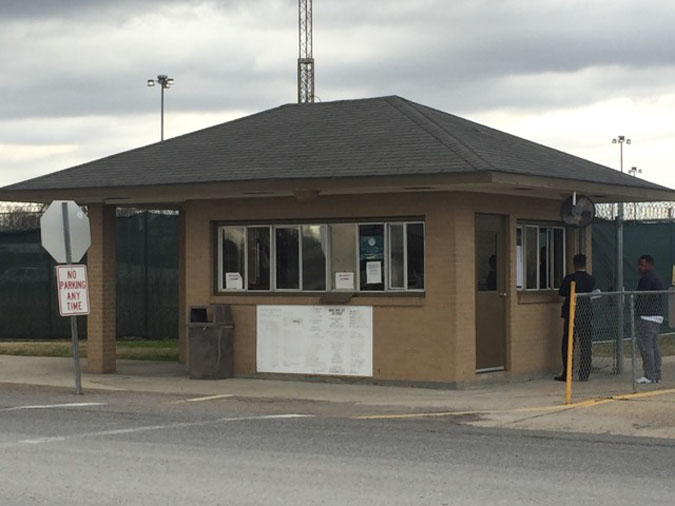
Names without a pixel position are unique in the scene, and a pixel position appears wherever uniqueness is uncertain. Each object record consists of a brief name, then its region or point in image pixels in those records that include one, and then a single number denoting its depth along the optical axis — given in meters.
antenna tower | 54.88
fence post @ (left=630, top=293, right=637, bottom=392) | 16.91
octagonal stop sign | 17.67
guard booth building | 18.14
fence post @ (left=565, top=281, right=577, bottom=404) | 15.71
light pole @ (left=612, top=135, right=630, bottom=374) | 19.38
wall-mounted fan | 19.52
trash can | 19.53
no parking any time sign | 17.52
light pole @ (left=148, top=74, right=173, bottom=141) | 62.25
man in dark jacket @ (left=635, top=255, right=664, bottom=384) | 18.19
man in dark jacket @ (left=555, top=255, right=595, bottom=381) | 18.83
